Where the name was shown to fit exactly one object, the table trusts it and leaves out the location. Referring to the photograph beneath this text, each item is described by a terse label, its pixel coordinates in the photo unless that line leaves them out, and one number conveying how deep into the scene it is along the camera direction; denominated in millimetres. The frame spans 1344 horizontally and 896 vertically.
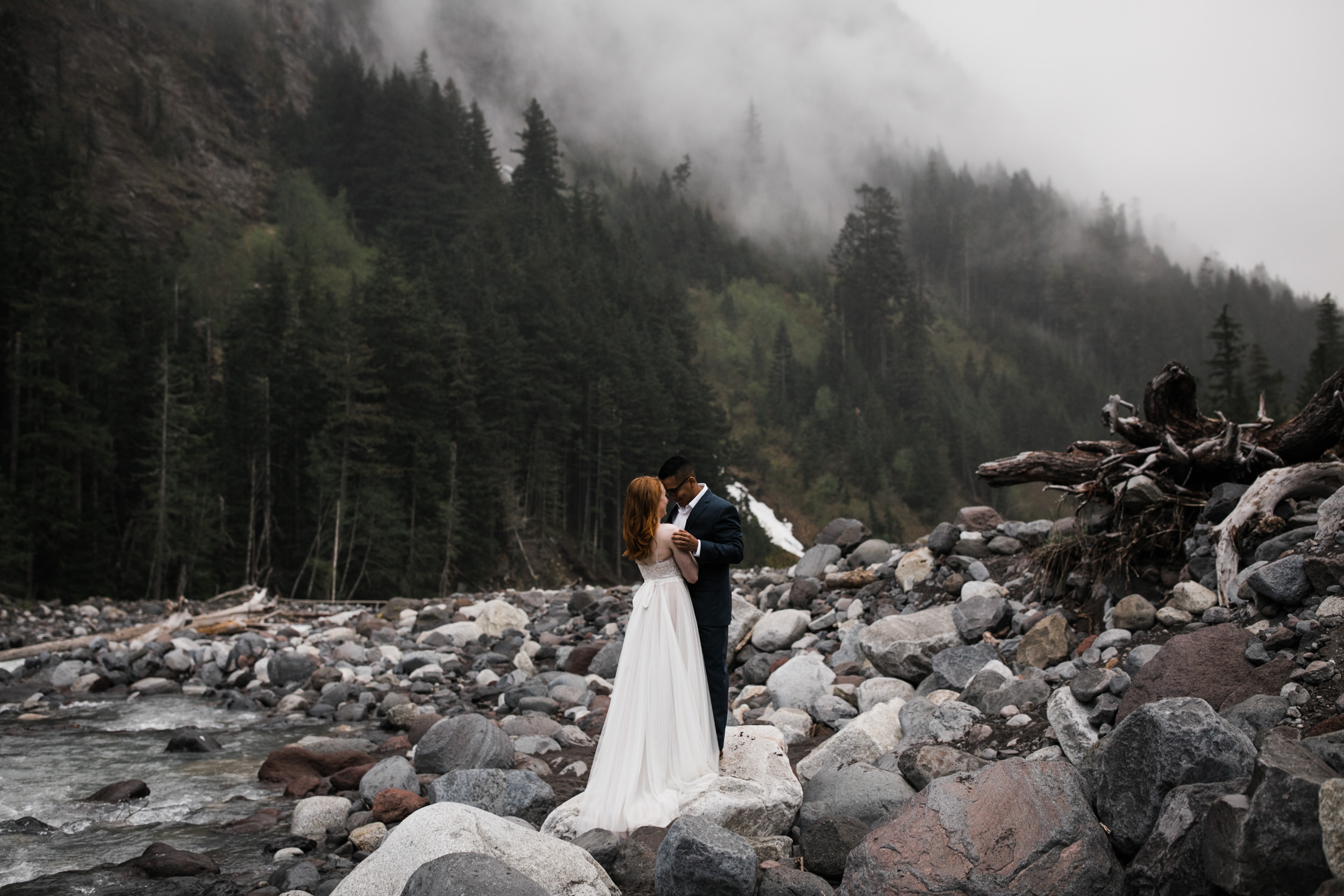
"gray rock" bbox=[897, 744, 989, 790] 5215
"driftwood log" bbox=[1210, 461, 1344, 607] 6852
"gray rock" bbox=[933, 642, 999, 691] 7852
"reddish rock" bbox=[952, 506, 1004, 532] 11586
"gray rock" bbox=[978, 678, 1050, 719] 6559
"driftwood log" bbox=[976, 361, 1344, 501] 8031
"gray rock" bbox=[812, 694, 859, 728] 8258
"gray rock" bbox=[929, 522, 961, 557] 11406
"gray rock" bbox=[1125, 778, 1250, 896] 3377
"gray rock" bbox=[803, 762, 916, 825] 5109
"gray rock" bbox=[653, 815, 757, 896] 4070
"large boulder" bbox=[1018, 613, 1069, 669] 7508
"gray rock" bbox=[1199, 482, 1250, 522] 7797
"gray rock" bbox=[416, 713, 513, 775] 7348
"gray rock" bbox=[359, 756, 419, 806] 6727
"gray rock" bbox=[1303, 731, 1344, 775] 3152
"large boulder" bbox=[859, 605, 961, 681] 8594
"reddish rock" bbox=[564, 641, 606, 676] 12484
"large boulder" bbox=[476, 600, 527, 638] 16312
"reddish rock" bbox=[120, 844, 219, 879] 5477
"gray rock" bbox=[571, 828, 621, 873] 4664
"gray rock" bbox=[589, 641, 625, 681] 11922
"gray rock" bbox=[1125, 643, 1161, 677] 6117
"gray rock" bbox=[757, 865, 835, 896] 4113
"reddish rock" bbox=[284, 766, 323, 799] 7422
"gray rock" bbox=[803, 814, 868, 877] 4523
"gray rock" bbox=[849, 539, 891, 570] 13250
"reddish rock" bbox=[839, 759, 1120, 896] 3596
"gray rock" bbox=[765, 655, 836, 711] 8914
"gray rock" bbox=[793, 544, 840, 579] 13898
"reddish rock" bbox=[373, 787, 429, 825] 6270
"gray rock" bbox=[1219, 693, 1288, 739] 4566
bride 5168
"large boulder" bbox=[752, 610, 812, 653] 11266
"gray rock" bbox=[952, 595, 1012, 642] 8594
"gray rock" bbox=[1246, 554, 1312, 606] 5801
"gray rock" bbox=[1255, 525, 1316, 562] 6605
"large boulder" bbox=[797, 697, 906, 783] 6355
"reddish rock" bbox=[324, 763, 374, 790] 7348
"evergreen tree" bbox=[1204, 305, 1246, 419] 37625
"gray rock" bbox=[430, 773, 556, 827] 5914
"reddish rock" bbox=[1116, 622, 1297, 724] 5141
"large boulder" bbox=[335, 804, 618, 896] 4070
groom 5465
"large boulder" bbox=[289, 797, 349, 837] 6262
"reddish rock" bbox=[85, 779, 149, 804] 7301
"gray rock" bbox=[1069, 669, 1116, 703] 5711
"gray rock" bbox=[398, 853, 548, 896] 3508
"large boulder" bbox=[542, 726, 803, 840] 4875
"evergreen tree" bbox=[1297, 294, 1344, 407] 37719
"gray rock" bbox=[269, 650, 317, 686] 13008
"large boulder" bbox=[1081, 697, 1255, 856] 3779
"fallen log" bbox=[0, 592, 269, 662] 14102
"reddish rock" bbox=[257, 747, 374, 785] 7883
